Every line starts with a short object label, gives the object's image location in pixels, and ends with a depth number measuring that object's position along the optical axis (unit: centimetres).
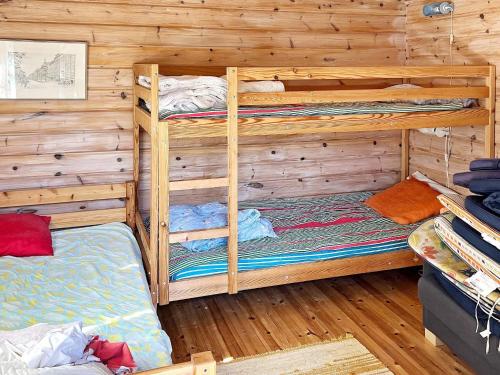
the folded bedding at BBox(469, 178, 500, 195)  209
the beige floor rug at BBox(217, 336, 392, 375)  243
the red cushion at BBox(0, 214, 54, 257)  288
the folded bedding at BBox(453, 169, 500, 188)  213
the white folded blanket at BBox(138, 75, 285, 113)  278
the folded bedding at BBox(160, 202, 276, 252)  310
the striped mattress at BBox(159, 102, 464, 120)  281
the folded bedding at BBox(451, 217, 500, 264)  202
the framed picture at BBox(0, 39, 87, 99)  322
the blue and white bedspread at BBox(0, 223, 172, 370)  206
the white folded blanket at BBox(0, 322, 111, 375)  143
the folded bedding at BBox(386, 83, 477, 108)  338
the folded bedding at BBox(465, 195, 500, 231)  202
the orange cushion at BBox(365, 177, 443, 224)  360
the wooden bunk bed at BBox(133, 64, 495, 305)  279
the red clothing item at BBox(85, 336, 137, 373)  161
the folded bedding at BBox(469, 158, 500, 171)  216
